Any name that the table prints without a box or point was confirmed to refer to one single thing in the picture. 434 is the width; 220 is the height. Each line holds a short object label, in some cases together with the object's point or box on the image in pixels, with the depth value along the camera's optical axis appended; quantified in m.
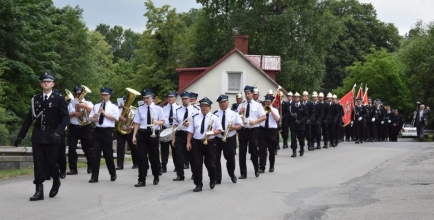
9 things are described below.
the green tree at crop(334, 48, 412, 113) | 65.12
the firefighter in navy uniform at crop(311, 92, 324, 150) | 26.81
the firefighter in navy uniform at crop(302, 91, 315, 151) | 25.48
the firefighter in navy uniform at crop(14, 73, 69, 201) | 12.62
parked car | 56.54
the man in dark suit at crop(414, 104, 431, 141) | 36.34
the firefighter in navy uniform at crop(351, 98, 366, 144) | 31.96
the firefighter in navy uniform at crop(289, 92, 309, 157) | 23.58
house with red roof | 50.56
